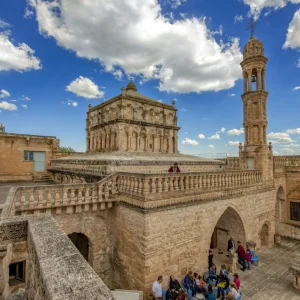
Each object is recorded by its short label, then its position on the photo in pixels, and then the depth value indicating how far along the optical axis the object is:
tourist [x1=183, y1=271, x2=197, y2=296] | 8.82
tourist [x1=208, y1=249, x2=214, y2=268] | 10.96
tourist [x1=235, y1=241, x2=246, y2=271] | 11.59
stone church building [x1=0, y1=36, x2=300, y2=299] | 3.22
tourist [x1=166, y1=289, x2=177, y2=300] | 8.07
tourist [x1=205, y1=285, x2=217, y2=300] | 8.88
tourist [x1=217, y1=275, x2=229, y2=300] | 9.17
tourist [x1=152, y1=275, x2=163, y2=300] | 7.96
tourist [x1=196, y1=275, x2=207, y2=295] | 8.88
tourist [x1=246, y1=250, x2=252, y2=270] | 11.73
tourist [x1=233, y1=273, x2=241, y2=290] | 9.20
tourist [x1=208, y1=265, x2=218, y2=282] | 9.80
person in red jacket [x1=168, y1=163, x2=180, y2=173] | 11.23
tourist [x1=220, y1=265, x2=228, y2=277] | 9.48
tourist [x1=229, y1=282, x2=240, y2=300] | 8.34
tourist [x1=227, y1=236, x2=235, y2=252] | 12.39
